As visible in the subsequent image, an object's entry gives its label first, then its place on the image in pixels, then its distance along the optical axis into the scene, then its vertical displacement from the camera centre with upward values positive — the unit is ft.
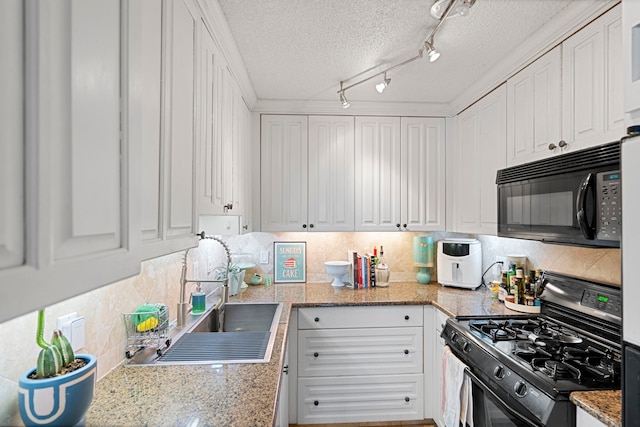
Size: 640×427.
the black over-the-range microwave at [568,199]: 3.85 +0.21
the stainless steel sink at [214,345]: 4.22 -1.95
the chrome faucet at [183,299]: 5.44 -1.47
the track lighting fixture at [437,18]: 4.44 +2.97
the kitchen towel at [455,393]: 5.33 -3.17
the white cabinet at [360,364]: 7.55 -3.61
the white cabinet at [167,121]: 2.68 +0.93
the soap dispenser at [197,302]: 6.04 -1.69
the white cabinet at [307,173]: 8.94 +1.14
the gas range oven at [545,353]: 3.73 -1.98
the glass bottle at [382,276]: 9.18 -1.80
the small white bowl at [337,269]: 9.04 -1.57
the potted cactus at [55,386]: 2.37 -1.31
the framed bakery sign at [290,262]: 9.64 -1.46
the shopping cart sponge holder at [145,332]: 4.12 -1.57
